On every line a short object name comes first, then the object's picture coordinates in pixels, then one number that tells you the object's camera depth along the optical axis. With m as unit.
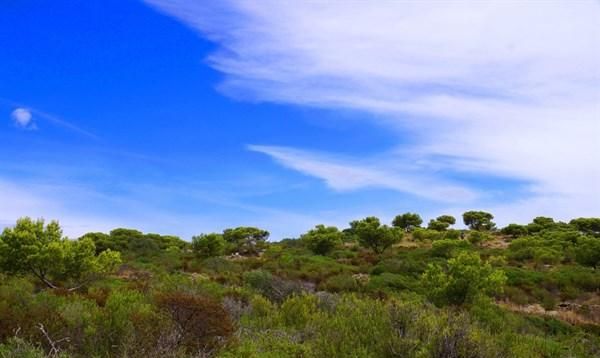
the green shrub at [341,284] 26.25
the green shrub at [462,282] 19.66
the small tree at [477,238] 49.55
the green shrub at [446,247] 38.12
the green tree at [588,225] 60.00
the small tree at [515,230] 57.75
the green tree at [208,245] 40.47
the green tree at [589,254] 35.38
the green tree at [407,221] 64.31
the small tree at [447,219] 67.69
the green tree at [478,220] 67.25
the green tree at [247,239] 48.91
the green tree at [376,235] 44.92
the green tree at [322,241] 44.78
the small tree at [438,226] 61.75
